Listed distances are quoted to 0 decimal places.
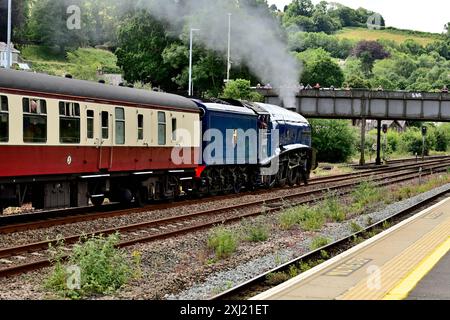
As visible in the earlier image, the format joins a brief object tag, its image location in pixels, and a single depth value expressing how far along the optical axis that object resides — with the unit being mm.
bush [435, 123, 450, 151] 109969
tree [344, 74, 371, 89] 145750
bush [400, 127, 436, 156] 93812
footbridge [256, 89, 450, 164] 60250
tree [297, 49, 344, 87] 129000
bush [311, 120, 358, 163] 65250
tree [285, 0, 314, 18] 191750
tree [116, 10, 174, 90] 79688
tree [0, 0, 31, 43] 74188
